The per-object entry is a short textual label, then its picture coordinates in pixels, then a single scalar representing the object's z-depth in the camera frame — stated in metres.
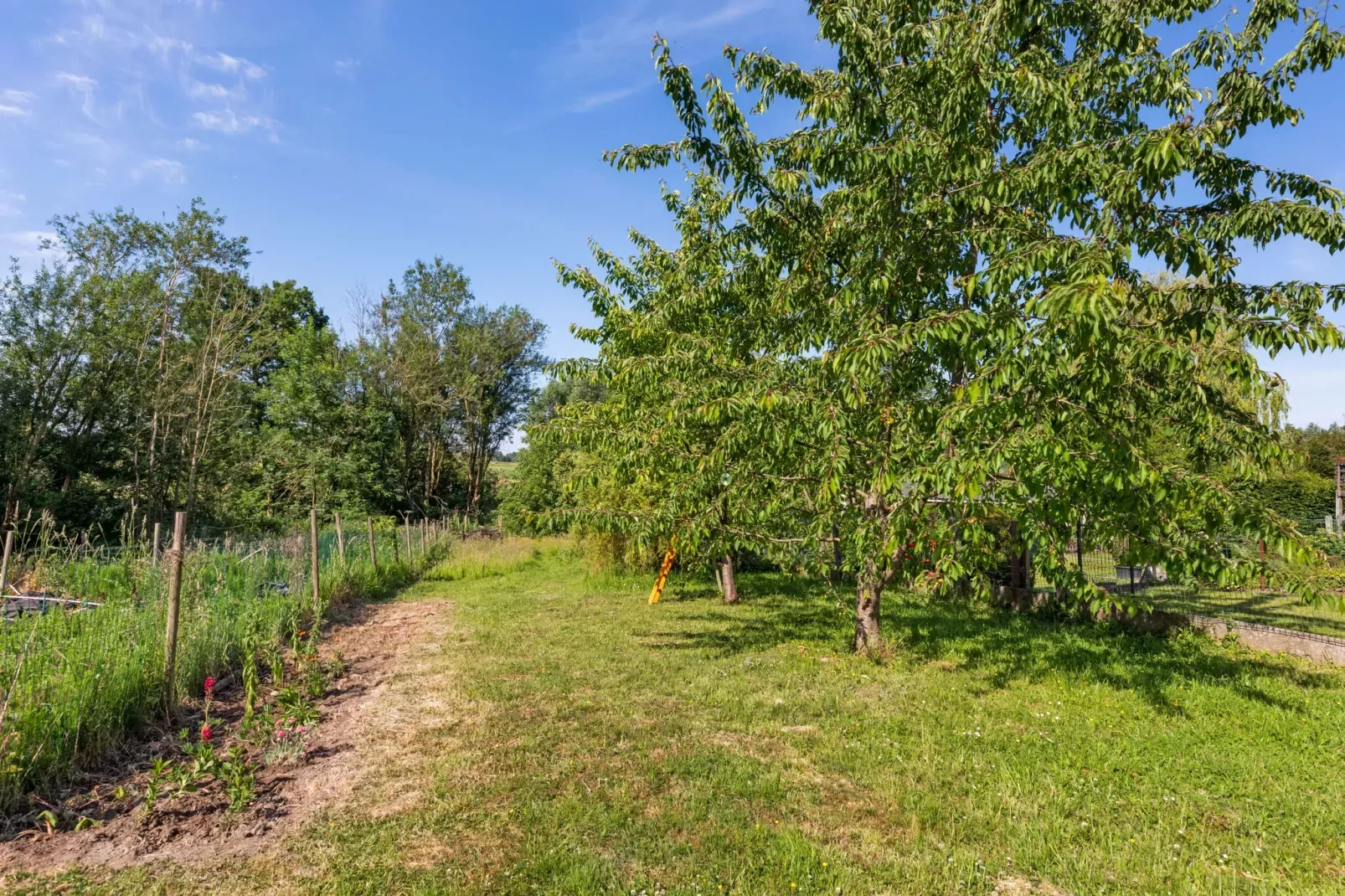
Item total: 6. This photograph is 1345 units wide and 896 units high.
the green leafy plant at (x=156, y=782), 3.74
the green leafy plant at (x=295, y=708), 5.18
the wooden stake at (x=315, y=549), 9.16
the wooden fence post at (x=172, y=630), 5.22
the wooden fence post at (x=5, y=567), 6.45
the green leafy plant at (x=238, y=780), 3.87
